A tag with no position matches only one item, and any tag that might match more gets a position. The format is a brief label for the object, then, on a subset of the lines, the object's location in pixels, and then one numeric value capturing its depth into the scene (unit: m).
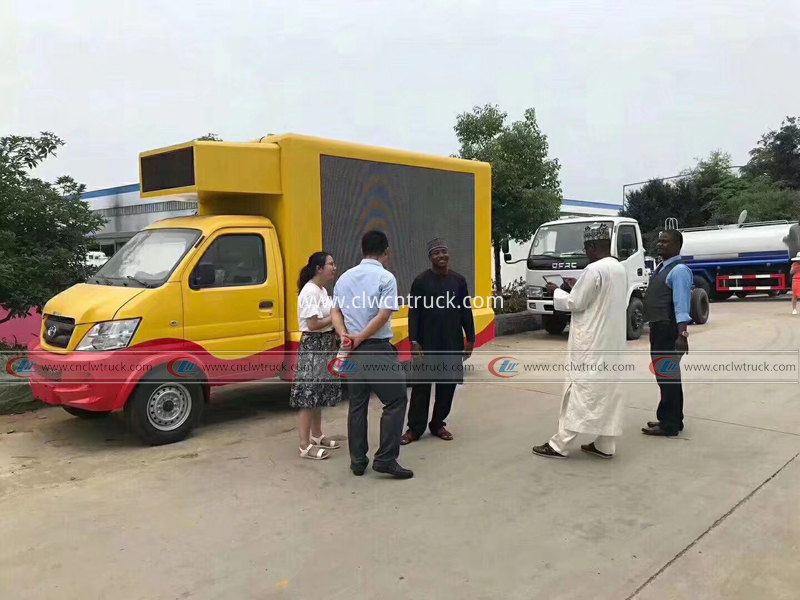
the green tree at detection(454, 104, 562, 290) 13.95
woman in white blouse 5.20
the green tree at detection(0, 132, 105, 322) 7.72
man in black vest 5.70
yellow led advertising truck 5.49
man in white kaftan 5.04
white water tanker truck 18.52
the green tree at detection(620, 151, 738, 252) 34.88
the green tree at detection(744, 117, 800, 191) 34.69
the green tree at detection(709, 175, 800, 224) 29.55
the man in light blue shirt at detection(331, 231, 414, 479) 4.73
